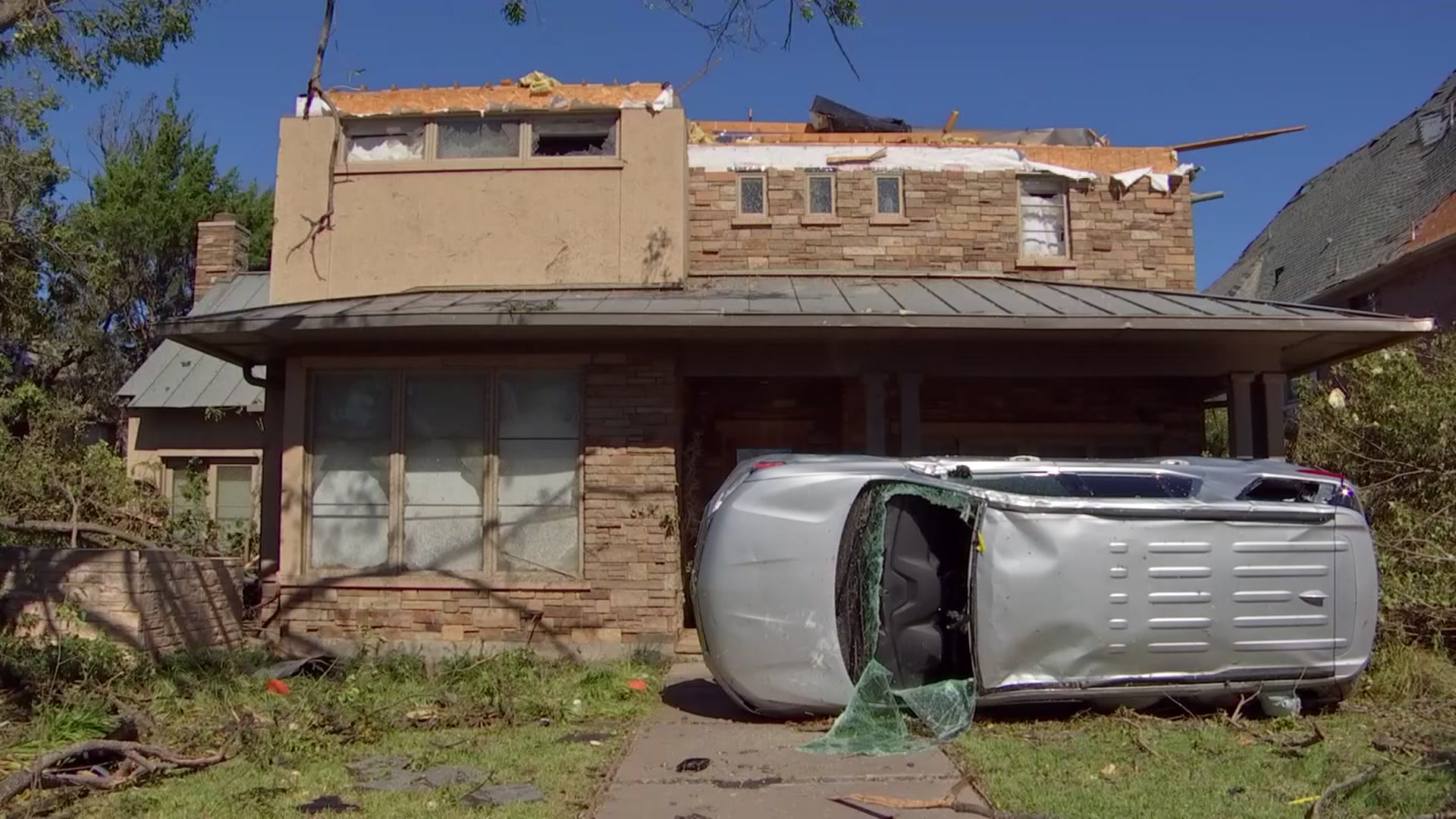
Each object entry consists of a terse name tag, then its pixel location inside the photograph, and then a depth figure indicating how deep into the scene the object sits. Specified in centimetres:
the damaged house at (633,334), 938
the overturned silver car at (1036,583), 632
